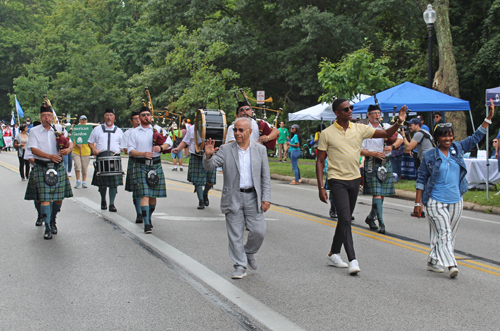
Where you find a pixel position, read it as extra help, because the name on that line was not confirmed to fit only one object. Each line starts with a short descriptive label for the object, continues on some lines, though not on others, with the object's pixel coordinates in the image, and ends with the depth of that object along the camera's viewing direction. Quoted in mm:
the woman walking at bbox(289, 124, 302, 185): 16844
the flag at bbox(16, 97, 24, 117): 36547
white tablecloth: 13688
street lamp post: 15997
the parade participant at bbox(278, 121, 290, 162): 26017
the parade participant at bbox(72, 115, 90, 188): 15766
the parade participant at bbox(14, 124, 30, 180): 17891
